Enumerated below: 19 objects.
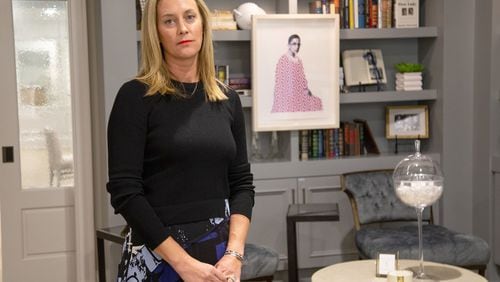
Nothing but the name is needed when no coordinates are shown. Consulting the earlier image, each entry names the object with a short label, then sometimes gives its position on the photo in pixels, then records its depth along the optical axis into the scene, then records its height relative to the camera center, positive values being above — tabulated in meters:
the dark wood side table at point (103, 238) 3.62 -0.68
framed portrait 4.24 +0.19
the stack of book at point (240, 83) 4.33 +0.13
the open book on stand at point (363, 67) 4.54 +0.22
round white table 2.89 -0.72
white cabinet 4.28 -0.66
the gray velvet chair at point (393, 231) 3.76 -0.74
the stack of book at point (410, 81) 4.58 +0.13
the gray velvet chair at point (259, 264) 3.58 -0.82
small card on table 2.87 -0.66
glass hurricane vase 2.74 -0.32
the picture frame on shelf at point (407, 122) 4.67 -0.14
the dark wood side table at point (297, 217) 3.75 -0.61
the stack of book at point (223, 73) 4.29 +0.19
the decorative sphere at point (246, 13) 4.24 +0.54
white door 4.17 -0.21
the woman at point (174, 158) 1.59 -0.12
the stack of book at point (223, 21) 4.25 +0.50
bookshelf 4.29 -0.38
